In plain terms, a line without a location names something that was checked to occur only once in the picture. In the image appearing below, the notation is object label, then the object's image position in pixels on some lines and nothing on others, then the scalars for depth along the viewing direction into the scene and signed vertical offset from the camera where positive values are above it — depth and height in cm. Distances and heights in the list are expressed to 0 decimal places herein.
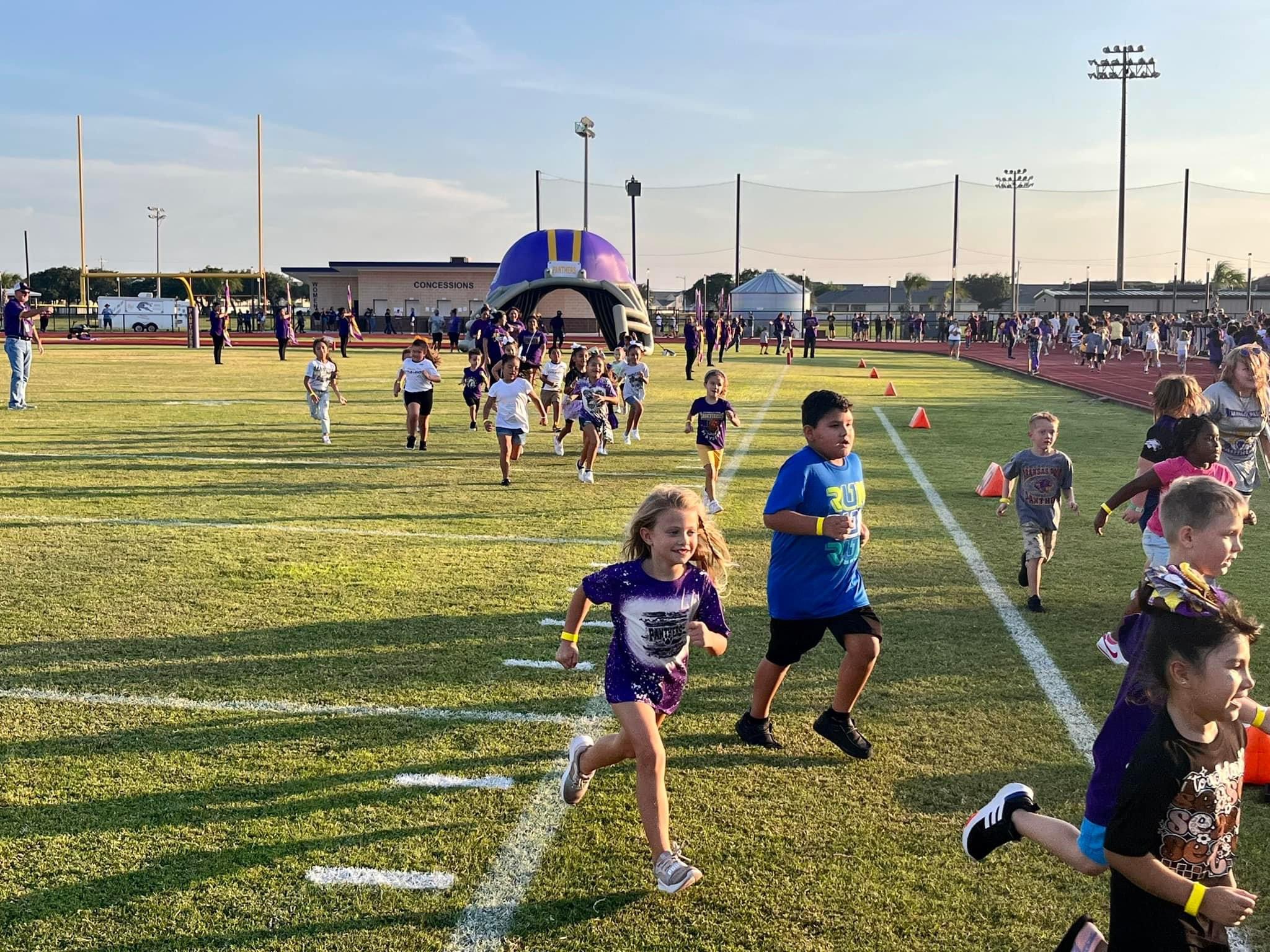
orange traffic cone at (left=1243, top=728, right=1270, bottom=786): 445 -151
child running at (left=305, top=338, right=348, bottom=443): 1530 -23
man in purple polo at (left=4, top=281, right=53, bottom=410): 1967 +28
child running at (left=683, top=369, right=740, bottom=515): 1126 -55
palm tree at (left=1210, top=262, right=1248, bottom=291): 11275 +1005
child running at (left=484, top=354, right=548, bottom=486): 1255 -48
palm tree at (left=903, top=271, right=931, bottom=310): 12656 +990
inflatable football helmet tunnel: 4675 +371
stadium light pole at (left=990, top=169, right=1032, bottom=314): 7756 +1380
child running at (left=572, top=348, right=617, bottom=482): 1310 -49
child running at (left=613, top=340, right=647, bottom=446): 1619 -20
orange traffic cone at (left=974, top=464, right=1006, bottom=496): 1225 -122
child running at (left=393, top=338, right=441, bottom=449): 1520 -25
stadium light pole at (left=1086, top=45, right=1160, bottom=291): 6675 +1830
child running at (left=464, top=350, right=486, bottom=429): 1733 -26
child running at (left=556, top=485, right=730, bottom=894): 420 -97
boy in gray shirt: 768 -84
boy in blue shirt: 514 -98
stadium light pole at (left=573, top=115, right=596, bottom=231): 6450 +1346
